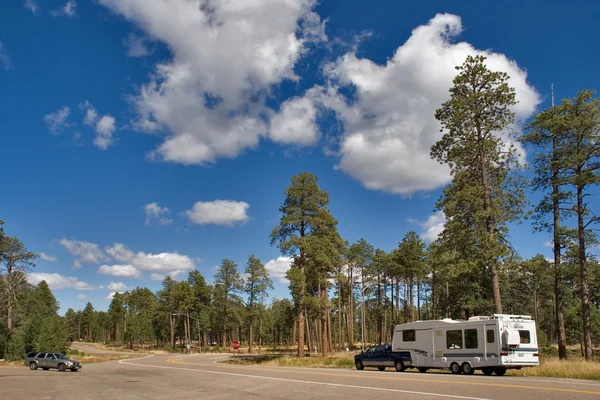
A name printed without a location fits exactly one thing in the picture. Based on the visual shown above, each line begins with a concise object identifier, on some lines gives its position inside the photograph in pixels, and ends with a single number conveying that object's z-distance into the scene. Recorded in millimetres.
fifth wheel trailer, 21672
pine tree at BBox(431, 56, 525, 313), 26328
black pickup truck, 26906
